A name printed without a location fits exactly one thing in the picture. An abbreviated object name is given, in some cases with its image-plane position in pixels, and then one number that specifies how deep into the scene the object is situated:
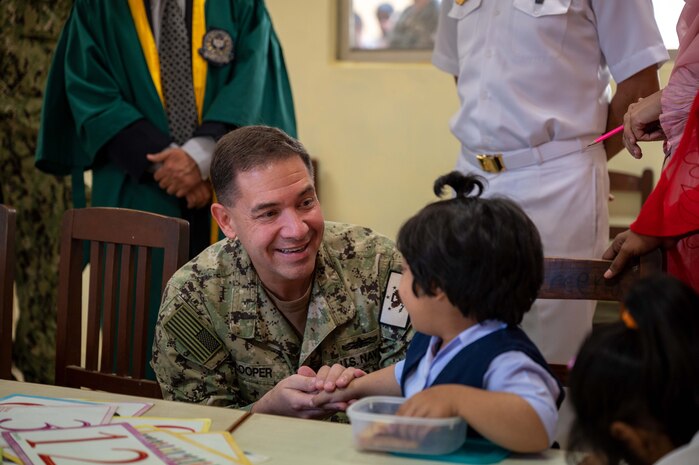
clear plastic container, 1.30
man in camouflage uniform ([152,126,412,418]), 1.90
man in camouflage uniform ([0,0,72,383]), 3.54
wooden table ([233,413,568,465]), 1.34
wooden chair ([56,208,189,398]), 2.08
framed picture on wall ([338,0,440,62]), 4.36
